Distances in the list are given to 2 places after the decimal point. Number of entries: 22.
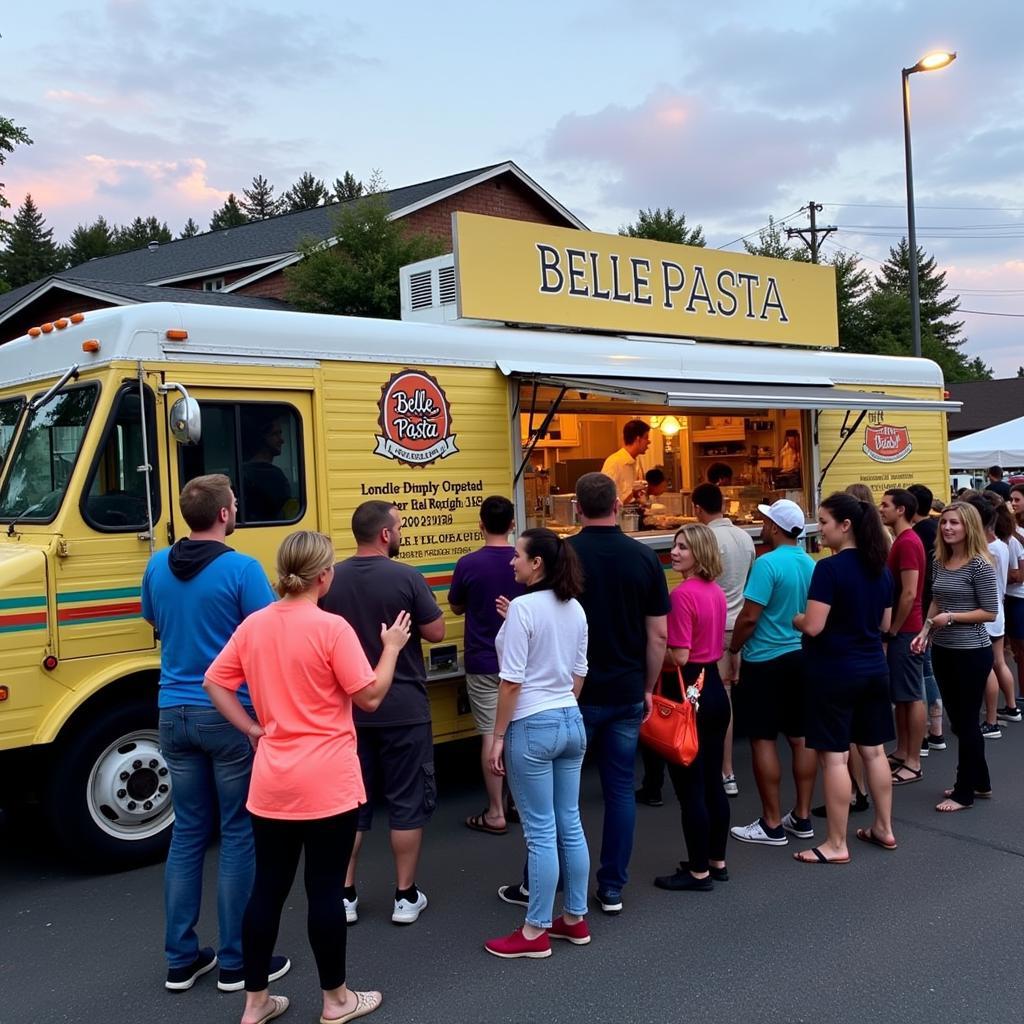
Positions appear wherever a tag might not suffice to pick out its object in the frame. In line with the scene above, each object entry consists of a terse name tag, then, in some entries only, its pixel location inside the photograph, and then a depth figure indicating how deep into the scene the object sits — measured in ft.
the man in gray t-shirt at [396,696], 14.40
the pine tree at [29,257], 198.49
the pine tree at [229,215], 260.42
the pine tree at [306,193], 263.08
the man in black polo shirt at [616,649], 14.73
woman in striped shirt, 19.60
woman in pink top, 15.62
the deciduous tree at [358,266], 61.62
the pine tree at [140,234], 226.38
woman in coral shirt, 11.11
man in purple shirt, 17.83
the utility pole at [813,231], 138.82
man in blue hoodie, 12.64
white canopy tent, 51.80
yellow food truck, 16.29
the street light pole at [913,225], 52.90
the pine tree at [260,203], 272.31
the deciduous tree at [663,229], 93.09
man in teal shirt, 17.51
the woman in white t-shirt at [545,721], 13.37
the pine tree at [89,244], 214.79
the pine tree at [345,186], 209.33
